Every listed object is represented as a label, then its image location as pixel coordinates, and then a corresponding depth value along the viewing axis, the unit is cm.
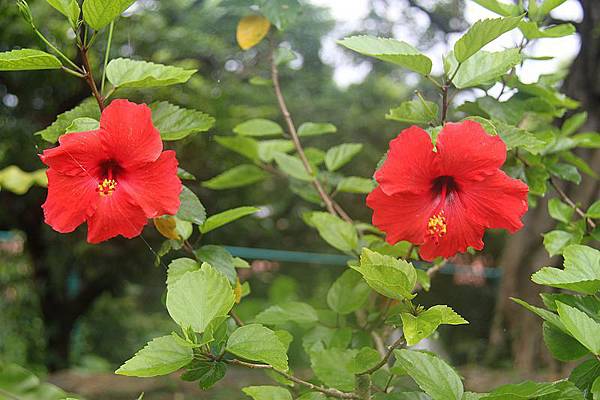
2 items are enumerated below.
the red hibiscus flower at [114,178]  60
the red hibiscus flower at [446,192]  60
